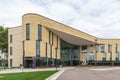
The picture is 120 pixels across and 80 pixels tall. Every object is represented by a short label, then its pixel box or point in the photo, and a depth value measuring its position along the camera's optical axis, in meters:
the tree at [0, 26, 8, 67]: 33.38
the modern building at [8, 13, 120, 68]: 25.32
